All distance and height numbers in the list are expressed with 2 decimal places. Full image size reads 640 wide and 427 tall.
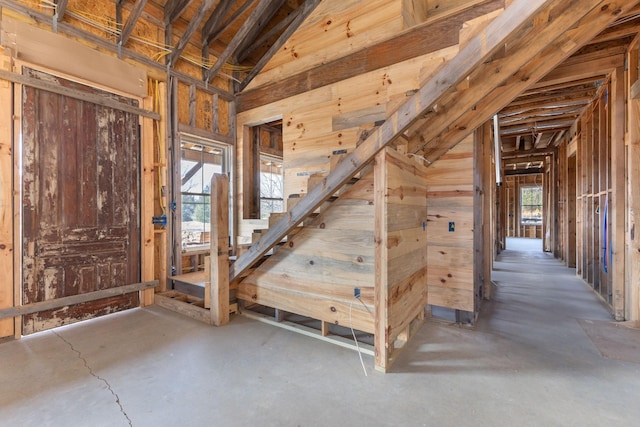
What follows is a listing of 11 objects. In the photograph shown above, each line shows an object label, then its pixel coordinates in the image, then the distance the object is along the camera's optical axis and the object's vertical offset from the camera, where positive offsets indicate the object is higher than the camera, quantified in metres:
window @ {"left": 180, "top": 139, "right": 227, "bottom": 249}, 4.42 +0.37
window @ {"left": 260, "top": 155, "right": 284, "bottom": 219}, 6.07 +0.58
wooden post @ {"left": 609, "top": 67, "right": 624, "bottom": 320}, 3.29 +0.29
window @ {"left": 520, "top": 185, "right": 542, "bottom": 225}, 13.77 +0.26
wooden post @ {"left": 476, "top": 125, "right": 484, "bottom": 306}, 3.04 -0.11
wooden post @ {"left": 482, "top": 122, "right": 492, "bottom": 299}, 3.97 +0.05
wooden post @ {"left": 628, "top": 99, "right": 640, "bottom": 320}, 3.03 -0.03
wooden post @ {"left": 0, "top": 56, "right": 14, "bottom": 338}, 2.75 +0.12
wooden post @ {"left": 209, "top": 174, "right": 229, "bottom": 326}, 3.07 -0.45
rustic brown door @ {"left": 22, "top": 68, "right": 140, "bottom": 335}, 2.94 +0.12
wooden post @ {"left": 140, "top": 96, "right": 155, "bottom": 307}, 3.82 +0.09
